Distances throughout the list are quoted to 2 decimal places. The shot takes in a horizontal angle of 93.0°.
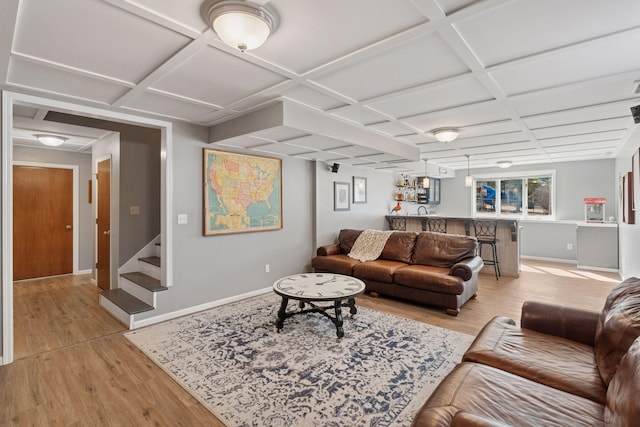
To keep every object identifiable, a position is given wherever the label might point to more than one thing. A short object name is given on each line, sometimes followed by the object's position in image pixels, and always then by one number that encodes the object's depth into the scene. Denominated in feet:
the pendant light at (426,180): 22.16
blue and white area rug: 6.60
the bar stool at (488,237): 18.63
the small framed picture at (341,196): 19.20
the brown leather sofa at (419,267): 12.59
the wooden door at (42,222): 17.65
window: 24.50
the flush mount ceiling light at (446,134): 12.74
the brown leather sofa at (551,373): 4.09
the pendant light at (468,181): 22.04
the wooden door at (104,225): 15.37
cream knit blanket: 16.60
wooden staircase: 11.46
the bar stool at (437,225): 21.56
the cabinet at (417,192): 25.66
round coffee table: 10.03
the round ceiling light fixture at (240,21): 5.09
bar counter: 18.45
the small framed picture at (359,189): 20.77
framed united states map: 13.19
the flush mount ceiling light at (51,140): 15.19
